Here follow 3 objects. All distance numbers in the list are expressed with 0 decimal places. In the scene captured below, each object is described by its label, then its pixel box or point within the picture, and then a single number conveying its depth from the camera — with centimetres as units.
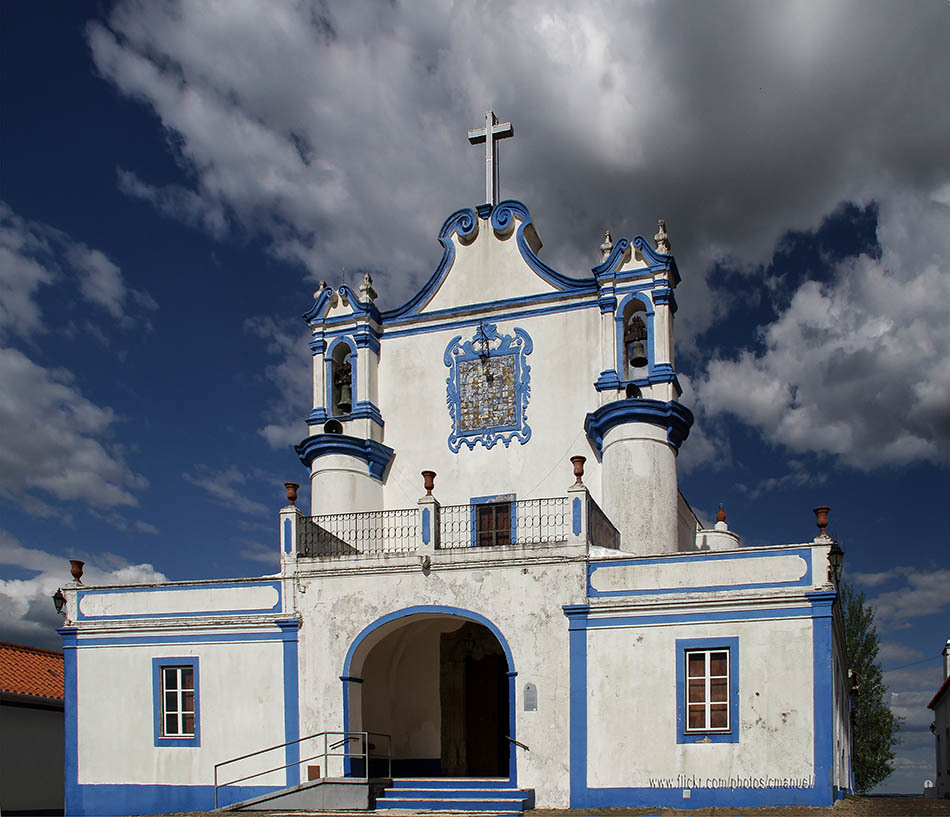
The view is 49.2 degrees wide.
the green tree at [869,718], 3559
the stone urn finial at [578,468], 1758
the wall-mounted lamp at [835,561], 1611
